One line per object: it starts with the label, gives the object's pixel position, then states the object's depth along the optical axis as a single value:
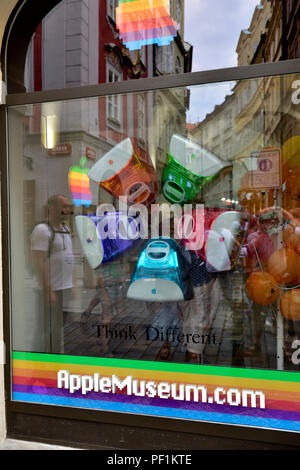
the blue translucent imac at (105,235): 2.69
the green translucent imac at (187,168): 2.61
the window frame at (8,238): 2.24
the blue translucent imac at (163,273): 2.61
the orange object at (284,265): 2.43
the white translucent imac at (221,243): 2.56
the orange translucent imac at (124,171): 2.74
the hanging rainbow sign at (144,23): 2.73
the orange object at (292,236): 2.43
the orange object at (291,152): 2.42
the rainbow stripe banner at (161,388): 2.23
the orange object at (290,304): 2.40
